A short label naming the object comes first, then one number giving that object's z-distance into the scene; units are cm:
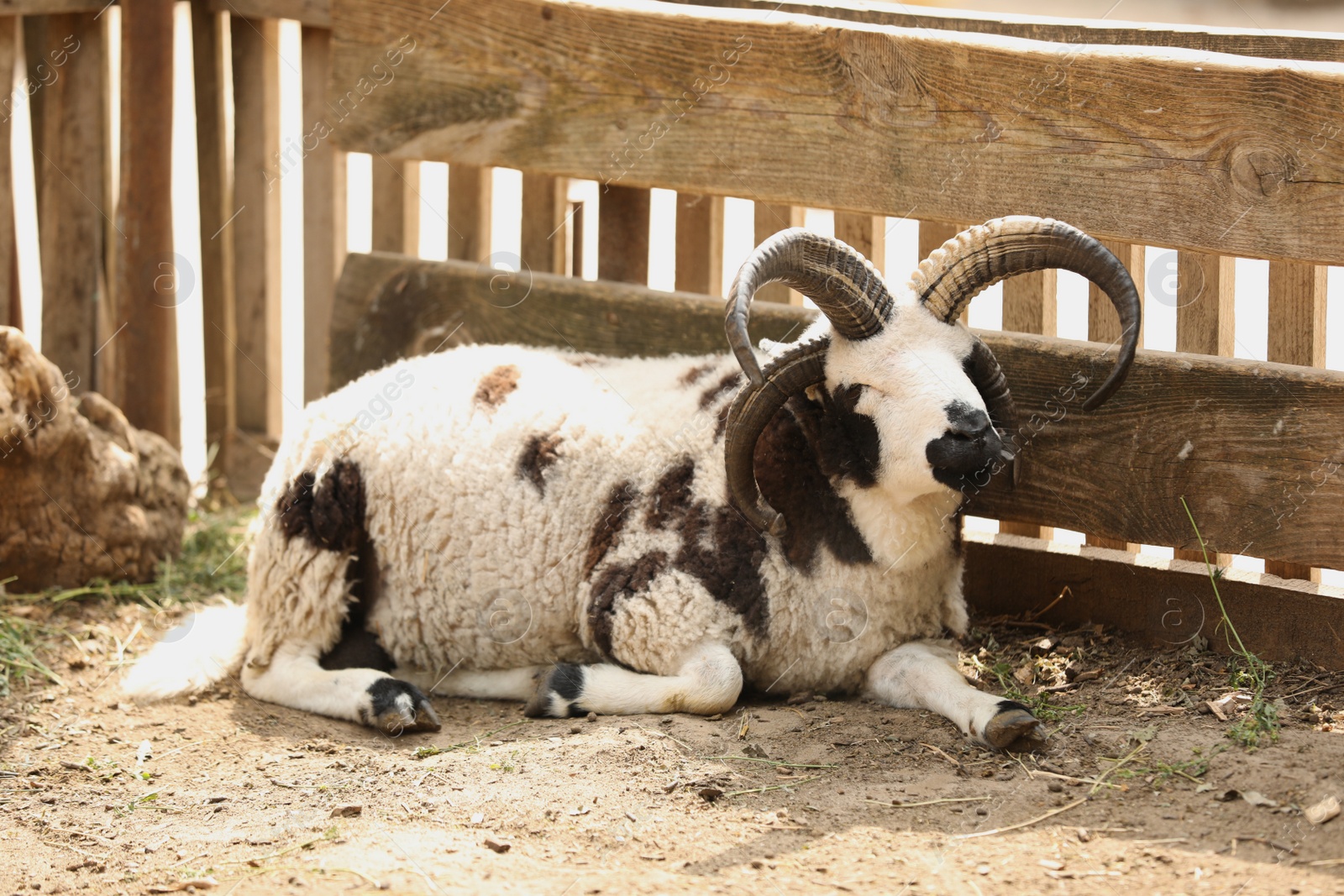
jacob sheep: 446
